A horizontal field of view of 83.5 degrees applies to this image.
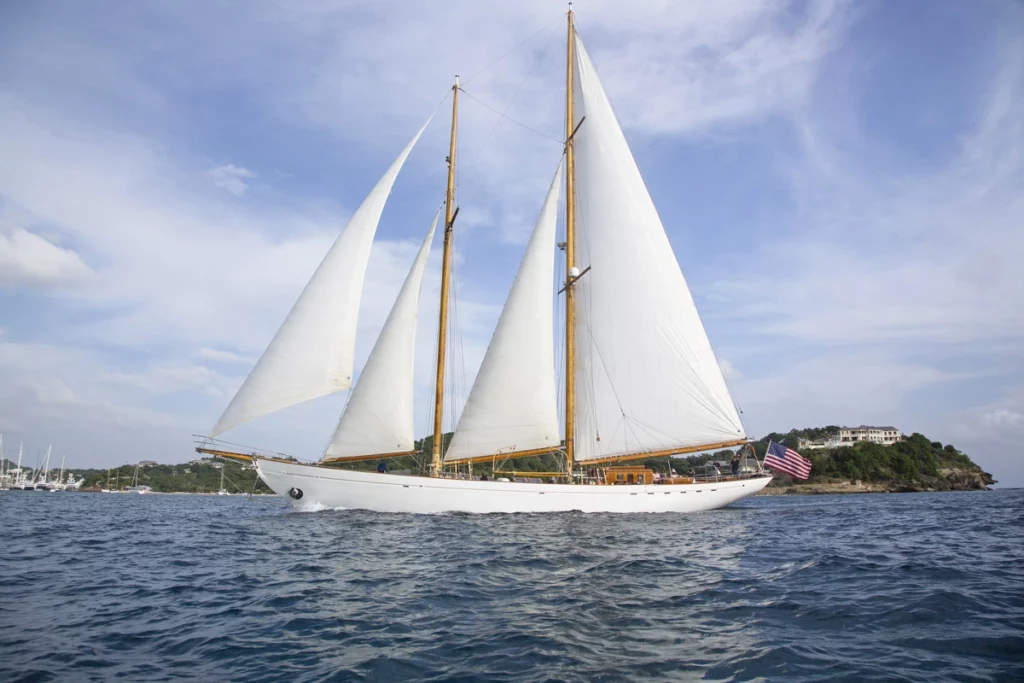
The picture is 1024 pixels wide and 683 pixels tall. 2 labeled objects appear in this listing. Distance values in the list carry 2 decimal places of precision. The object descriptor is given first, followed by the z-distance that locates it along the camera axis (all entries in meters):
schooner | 26.62
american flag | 28.69
